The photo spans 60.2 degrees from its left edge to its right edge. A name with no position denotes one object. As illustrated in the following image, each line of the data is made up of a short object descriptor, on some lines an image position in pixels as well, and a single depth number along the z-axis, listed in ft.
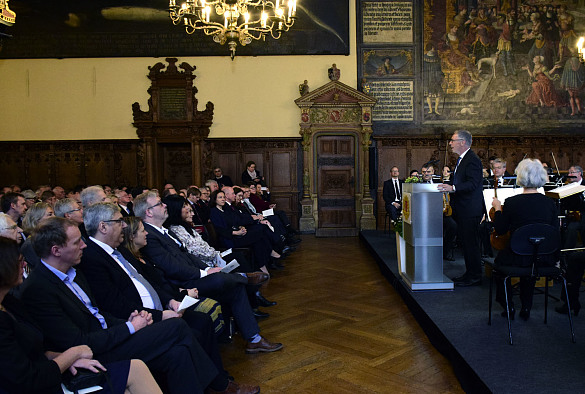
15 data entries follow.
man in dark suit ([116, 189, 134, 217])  23.65
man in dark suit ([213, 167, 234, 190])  34.14
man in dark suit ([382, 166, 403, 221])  29.89
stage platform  8.99
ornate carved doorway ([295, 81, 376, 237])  35.06
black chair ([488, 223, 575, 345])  11.34
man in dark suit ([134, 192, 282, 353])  12.01
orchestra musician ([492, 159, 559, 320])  12.04
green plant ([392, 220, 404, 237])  17.78
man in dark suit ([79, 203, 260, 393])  9.16
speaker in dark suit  15.70
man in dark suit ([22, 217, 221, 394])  7.27
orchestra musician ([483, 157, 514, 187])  20.04
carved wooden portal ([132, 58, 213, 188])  35.68
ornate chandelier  20.75
